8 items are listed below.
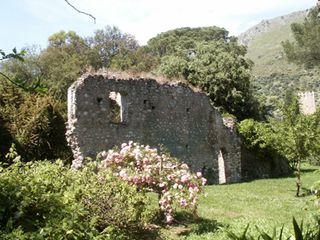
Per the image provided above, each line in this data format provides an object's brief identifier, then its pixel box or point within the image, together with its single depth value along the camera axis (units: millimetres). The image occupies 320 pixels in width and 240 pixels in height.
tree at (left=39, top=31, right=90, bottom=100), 29997
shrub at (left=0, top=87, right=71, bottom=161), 15448
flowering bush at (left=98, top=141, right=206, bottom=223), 7624
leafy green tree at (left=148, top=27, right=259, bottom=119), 21574
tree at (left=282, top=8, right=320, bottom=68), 22098
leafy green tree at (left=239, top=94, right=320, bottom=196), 12415
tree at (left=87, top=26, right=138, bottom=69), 37082
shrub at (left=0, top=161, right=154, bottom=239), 3762
